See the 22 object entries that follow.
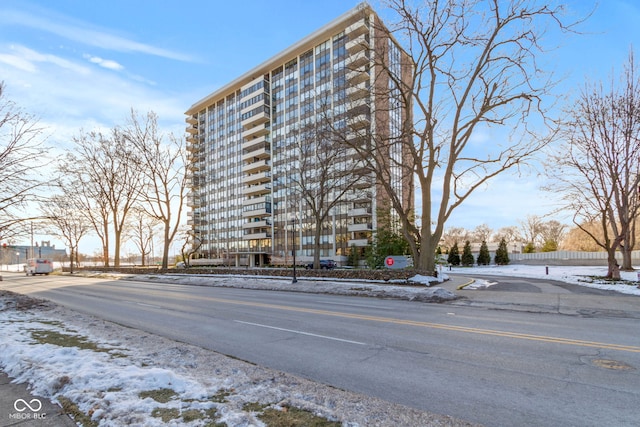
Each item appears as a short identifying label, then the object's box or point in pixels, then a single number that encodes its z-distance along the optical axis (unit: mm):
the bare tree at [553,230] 87812
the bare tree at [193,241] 80812
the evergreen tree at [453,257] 57688
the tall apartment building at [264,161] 58625
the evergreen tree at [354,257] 49875
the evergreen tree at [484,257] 55688
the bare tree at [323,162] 26605
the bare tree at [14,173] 13898
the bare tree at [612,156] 23172
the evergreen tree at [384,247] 30656
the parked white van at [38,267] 47500
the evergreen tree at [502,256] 55562
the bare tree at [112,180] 37844
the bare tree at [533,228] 89875
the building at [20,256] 85738
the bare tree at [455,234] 106506
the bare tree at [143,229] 63306
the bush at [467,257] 55731
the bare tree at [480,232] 113500
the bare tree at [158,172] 36250
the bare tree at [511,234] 109438
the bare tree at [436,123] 19594
